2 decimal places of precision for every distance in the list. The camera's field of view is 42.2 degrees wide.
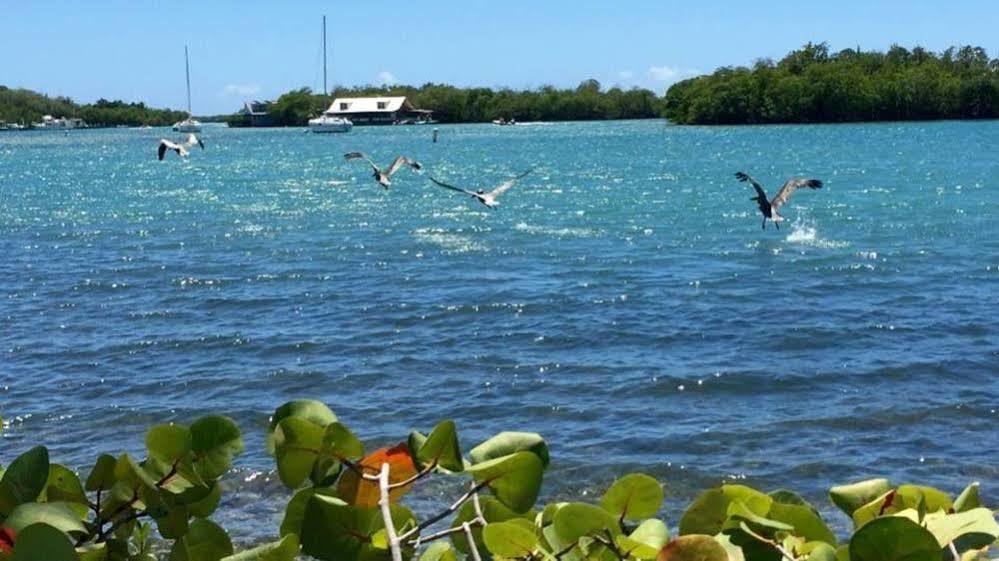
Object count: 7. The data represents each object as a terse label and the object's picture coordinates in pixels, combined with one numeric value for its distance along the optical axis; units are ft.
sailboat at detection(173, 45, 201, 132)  508.12
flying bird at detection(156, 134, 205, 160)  111.16
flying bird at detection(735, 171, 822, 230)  69.97
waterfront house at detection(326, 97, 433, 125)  627.05
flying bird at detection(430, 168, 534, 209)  68.80
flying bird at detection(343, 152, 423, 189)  84.00
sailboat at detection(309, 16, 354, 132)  504.02
